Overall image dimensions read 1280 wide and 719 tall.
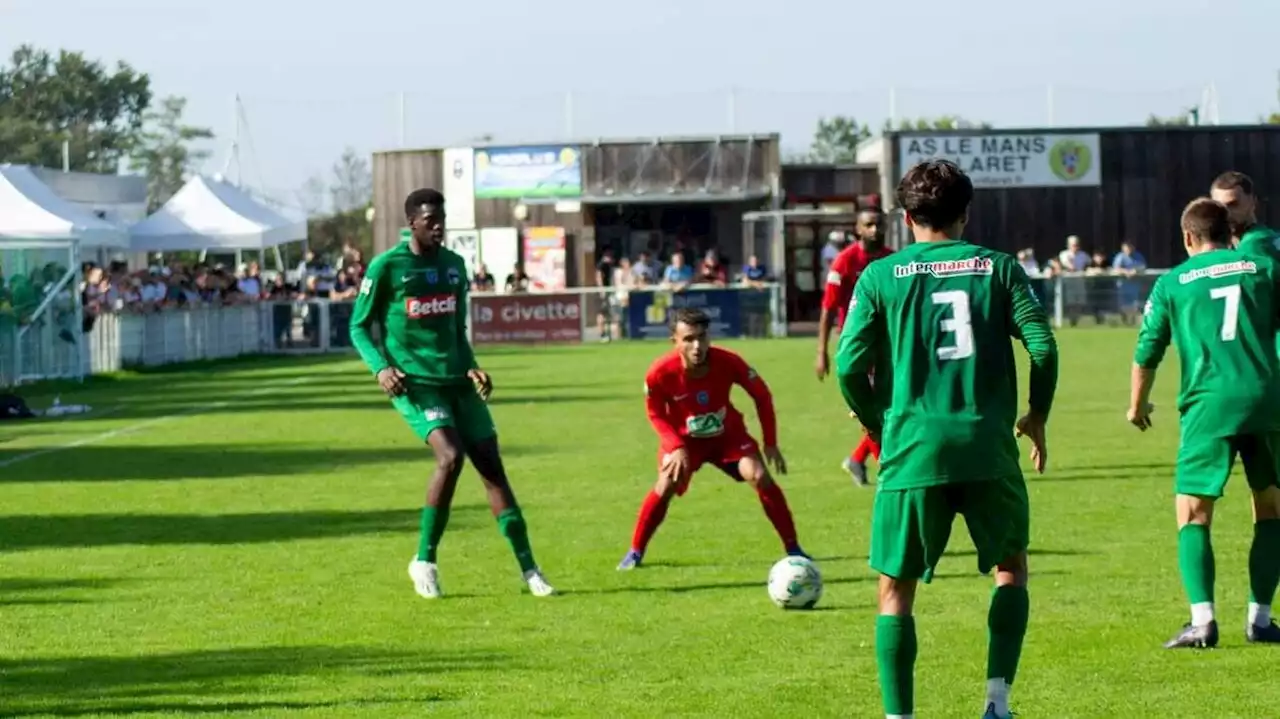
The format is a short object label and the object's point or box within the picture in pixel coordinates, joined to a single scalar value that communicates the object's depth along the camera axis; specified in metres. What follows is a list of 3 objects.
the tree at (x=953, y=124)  60.48
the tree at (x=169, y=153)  119.44
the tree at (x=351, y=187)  105.06
